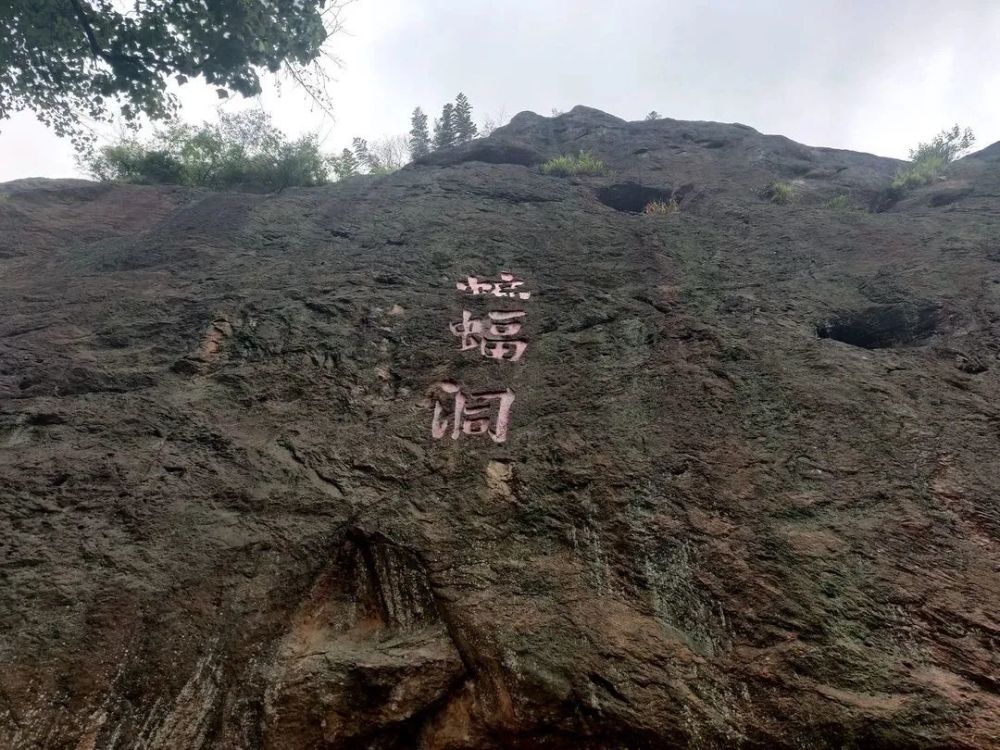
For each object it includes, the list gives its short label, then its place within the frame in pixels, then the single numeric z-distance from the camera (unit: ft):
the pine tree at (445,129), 60.95
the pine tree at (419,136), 66.18
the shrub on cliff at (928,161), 30.14
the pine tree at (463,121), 61.11
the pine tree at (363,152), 60.12
